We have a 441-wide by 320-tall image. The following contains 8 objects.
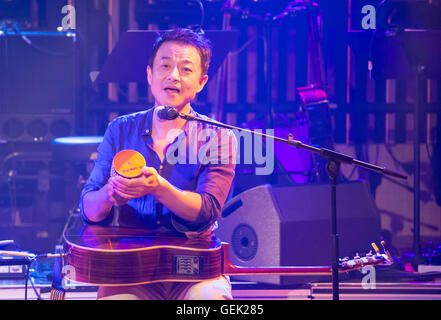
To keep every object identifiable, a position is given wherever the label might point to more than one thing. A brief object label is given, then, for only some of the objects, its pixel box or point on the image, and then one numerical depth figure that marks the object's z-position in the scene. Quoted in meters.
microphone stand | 5.16
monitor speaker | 8.02
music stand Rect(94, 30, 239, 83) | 8.61
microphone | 4.83
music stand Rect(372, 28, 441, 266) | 8.98
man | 5.05
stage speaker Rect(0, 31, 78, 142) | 10.93
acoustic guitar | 4.71
